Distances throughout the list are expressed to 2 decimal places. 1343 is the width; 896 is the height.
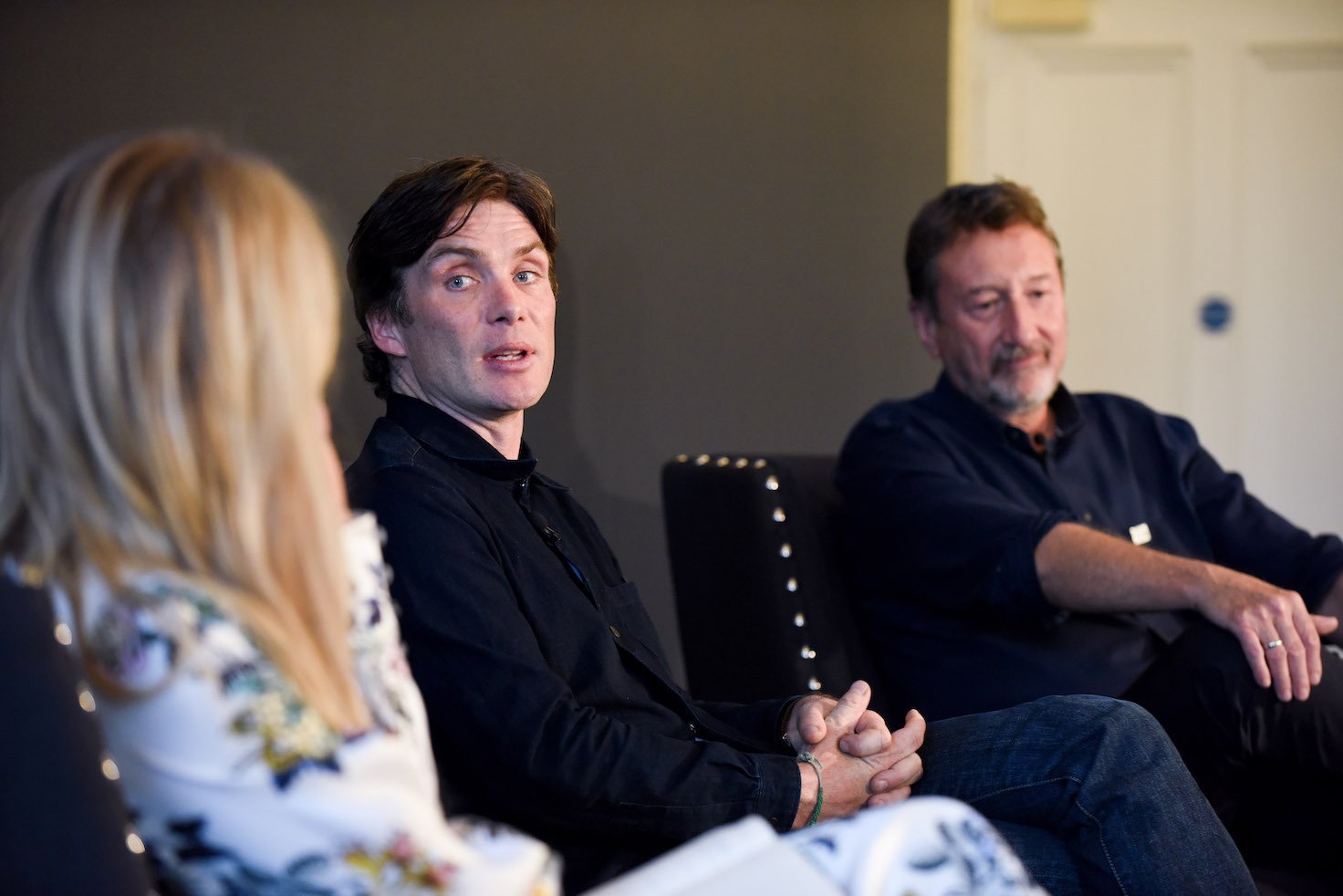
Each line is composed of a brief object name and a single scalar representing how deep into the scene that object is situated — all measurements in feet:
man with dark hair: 8.56
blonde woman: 6.95
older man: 9.67
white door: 13.67
